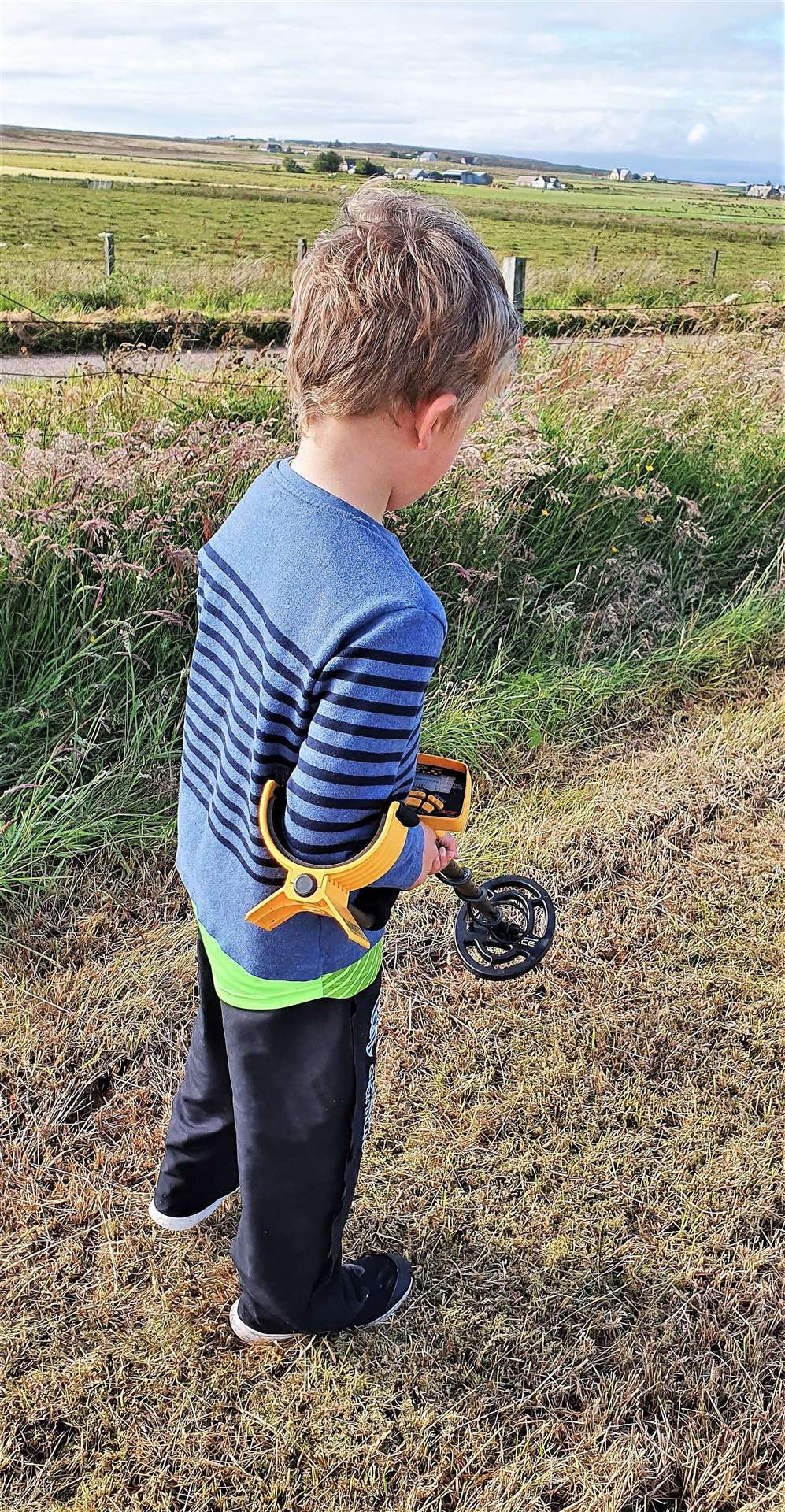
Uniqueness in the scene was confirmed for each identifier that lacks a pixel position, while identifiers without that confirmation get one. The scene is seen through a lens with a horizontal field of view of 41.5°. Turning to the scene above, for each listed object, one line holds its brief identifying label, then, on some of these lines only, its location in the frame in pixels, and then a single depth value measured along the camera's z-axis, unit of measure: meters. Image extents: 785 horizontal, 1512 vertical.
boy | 1.31
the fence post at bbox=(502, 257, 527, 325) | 6.79
